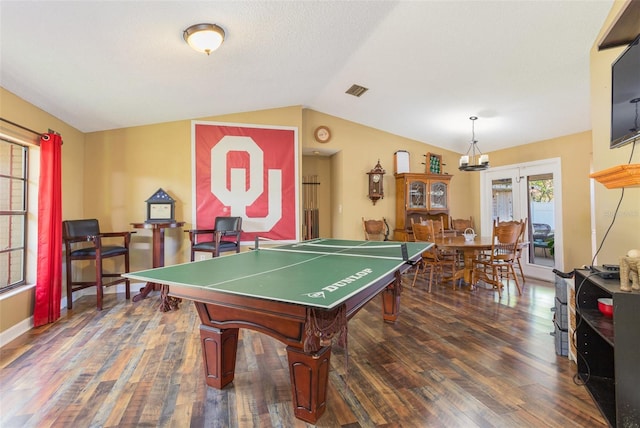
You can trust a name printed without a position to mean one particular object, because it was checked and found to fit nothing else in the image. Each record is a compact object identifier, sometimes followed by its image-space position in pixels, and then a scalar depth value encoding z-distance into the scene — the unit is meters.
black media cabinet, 1.41
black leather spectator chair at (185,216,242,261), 3.88
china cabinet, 5.37
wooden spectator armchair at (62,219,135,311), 3.39
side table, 3.83
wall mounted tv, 1.76
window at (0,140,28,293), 2.80
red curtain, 2.94
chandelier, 4.13
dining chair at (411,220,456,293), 4.16
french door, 4.68
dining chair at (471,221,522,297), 3.89
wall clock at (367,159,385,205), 5.43
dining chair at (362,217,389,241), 5.38
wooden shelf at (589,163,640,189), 1.57
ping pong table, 1.36
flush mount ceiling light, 2.33
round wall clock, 5.28
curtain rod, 2.53
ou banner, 4.46
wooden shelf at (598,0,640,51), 1.67
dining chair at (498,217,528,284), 4.05
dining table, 3.85
